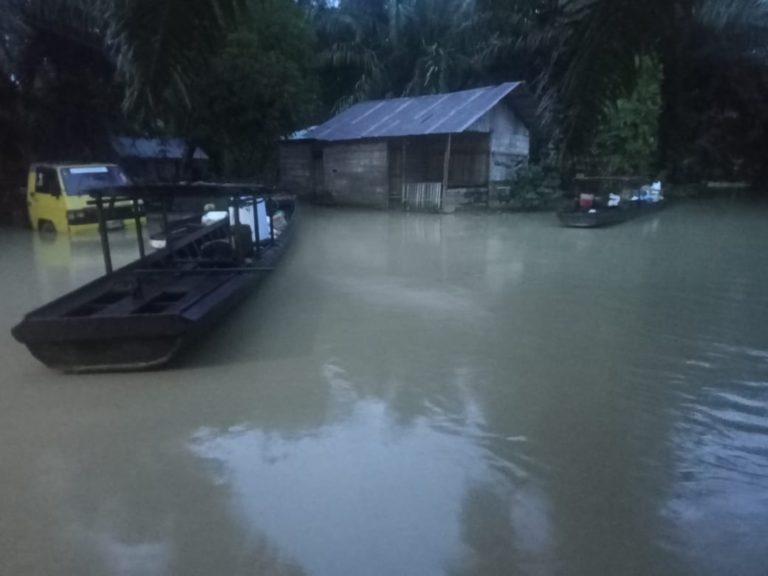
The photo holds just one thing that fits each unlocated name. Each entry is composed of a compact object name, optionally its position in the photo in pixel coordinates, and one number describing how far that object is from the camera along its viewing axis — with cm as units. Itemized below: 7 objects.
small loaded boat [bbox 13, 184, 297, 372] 605
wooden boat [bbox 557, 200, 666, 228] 1673
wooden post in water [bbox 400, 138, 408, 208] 2244
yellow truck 1538
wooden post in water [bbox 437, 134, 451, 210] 2083
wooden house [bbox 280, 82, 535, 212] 2148
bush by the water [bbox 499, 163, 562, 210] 2172
